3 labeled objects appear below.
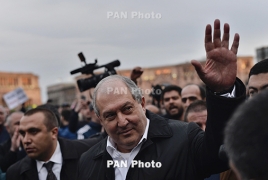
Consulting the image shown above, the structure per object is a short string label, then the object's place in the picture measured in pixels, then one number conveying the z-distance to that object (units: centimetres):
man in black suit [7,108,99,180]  388
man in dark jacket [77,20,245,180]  212
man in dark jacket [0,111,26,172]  449
